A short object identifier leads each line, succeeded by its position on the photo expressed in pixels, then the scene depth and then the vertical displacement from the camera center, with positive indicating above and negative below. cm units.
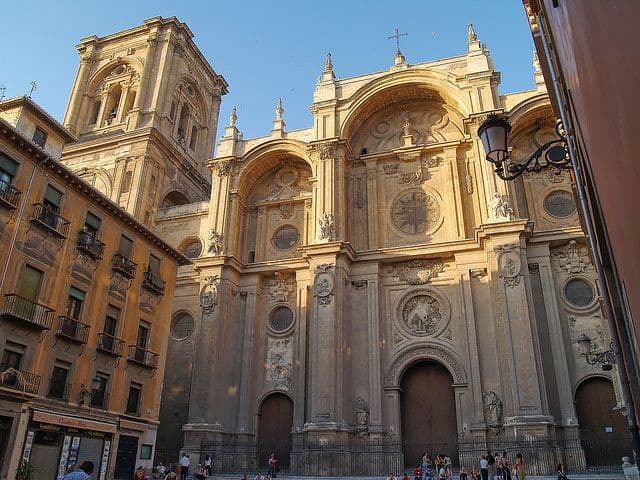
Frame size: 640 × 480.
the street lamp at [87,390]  1841 +301
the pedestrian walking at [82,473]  729 +19
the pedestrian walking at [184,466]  2136 +85
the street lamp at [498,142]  680 +390
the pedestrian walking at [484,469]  1855 +76
